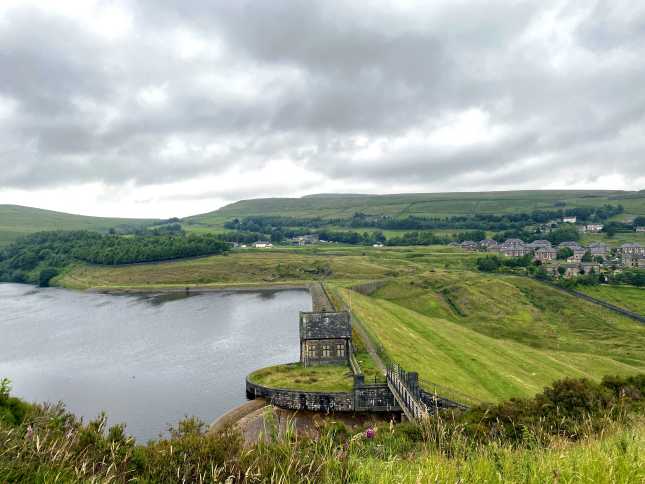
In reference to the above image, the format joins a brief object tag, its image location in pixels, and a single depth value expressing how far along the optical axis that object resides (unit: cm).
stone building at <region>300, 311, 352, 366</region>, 5456
